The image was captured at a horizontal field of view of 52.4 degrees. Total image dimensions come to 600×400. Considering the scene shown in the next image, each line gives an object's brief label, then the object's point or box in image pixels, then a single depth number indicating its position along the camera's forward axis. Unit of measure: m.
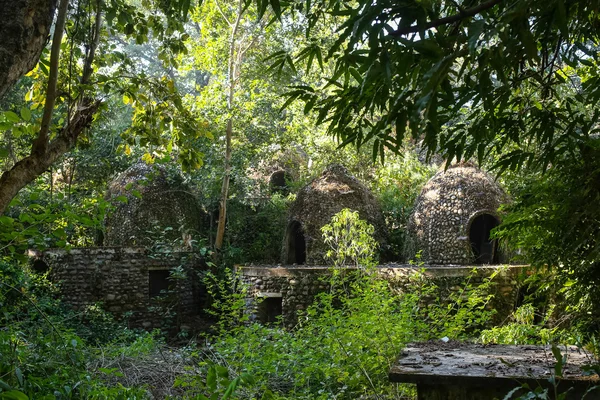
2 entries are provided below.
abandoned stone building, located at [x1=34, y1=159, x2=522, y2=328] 11.72
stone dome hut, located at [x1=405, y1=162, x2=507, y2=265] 12.49
